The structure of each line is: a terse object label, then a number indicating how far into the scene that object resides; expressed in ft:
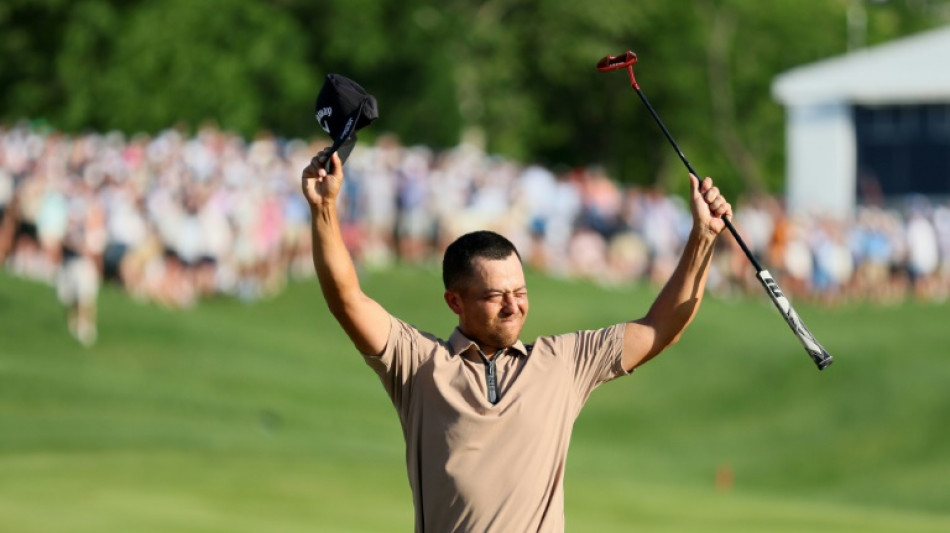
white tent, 348.38
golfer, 38.04
